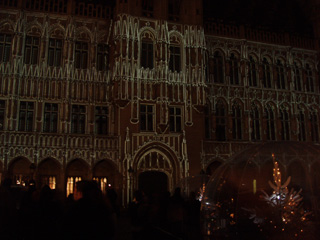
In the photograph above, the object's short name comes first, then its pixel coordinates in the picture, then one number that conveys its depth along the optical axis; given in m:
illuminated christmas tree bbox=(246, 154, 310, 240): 9.82
